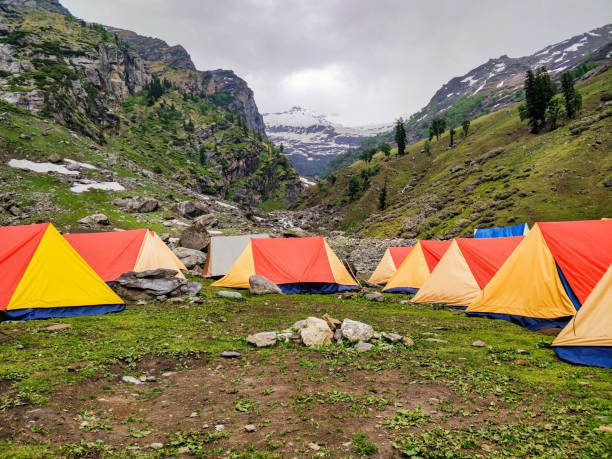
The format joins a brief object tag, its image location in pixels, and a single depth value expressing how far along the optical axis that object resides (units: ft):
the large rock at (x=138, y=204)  185.01
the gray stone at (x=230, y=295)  70.38
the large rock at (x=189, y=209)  211.41
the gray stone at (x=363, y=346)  39.06
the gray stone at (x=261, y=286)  77.35
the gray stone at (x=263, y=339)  40.52
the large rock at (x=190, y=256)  106.29
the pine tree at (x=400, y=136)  525.75
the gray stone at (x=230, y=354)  36.76
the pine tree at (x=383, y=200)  425.07
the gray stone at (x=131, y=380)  29.82
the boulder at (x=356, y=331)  41.42
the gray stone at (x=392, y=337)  41.39
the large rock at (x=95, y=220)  152.87
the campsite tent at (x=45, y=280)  47.78
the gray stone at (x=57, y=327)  43.16
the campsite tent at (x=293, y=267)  84.79
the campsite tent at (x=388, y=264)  103.91
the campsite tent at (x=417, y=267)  85.10
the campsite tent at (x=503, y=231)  126.32
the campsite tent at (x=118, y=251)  73.82
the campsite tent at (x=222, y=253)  97.66
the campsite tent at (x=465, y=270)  67.26
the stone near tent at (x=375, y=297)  75.40
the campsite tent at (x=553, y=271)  47.75
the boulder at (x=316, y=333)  40.88
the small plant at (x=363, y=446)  19.43
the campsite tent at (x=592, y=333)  32.81
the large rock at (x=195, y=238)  119.81
